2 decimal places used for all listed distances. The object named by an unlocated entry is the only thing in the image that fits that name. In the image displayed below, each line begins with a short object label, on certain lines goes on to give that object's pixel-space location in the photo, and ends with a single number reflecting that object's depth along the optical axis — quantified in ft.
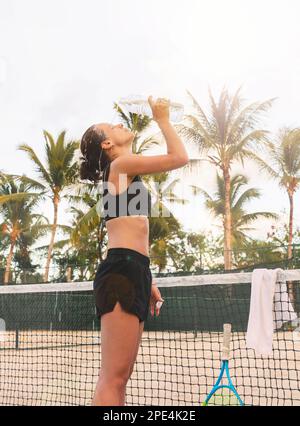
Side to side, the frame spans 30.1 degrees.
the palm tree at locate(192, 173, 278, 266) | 109.40
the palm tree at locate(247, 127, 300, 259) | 95.91
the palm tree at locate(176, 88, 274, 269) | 93.04
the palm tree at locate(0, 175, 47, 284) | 117.50
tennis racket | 17.87
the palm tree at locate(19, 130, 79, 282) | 95.71
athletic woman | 9.86
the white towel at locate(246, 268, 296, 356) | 15.21
